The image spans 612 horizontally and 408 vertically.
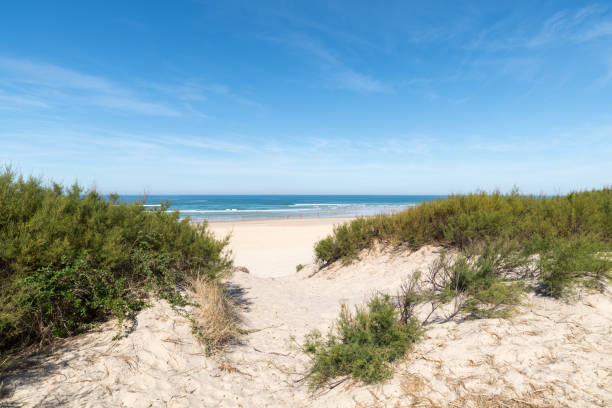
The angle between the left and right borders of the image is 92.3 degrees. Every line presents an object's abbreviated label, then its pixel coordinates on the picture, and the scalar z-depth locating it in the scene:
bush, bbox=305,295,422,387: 2.92
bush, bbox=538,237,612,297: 3.93
